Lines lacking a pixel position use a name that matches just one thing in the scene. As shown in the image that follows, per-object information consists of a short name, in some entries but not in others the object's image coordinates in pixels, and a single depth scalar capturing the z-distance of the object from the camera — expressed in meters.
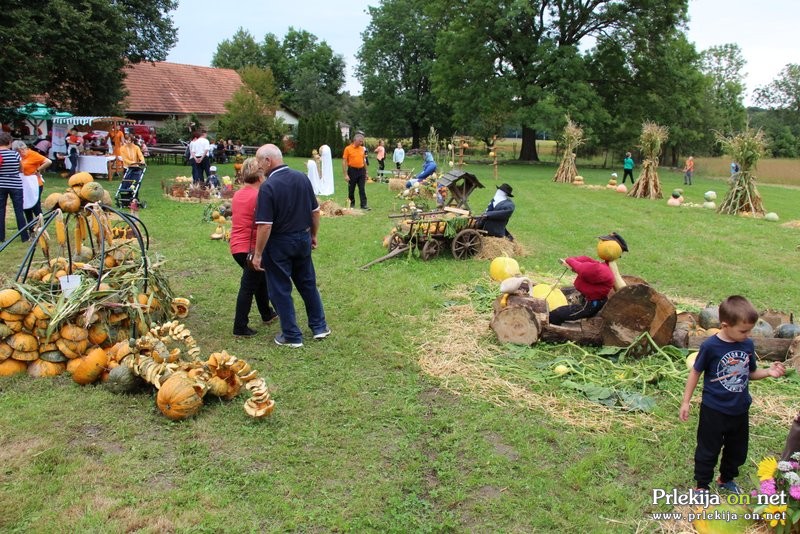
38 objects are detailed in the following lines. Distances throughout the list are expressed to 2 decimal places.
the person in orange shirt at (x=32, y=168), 9.28
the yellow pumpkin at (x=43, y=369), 4.61
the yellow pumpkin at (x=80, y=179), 5.21
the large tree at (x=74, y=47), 16.45
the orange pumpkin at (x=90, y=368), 4.46
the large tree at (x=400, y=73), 48.41
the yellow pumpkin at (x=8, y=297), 4.58
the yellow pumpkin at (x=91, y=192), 5.11
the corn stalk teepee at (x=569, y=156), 24.86
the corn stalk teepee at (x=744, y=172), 15.28
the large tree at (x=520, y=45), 31.81
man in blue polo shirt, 5.11
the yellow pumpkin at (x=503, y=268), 7.07
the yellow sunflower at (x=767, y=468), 2.76
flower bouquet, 2.68
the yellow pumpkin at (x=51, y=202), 4.96
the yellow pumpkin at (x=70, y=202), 5.04
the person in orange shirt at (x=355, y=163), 13.13
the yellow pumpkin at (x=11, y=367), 4.59
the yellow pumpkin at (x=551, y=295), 5.93
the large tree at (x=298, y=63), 48.19
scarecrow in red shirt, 5.26
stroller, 12.77
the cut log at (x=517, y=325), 5.47
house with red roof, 35.28
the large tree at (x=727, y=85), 50.34
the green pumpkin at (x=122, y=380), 4.35
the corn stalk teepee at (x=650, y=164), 19.61
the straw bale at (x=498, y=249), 9.13
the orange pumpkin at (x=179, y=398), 3.99
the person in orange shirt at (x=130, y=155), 13.28
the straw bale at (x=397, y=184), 18.00
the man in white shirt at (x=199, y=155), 15.42
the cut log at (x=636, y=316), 5.17
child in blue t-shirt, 3.17
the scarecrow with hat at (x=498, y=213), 9.11
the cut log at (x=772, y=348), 5.20
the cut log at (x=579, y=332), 5.43
